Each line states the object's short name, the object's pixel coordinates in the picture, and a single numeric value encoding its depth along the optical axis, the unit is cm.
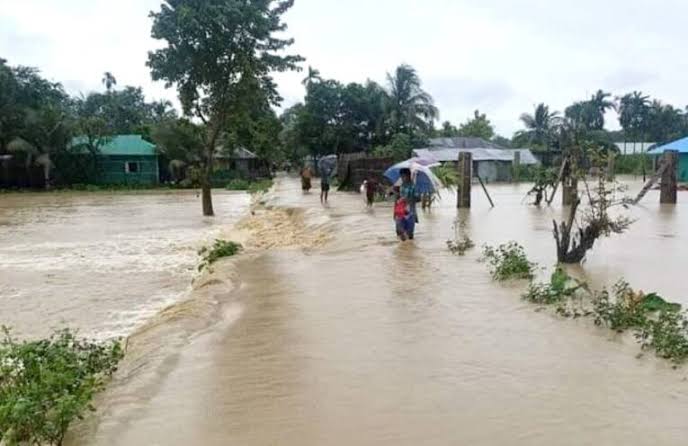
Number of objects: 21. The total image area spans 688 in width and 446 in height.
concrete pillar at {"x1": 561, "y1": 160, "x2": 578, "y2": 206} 1960
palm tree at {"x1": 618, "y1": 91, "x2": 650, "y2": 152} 7275
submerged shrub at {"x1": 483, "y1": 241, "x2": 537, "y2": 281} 875
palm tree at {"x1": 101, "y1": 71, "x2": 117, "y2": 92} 8506
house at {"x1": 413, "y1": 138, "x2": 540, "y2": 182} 4800
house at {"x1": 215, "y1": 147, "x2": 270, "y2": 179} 5000
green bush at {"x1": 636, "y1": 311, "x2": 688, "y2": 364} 530
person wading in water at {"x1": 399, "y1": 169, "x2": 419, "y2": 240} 1263
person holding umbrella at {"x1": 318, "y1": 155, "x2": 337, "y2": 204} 2533
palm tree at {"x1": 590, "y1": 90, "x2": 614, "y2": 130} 6919
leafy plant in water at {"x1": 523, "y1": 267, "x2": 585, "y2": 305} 736
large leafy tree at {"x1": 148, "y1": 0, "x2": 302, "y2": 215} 2214
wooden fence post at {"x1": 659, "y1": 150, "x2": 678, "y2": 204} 2148
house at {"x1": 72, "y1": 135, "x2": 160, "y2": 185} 4597
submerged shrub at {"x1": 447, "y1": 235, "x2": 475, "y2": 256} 1115
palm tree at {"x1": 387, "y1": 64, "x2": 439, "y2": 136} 4744
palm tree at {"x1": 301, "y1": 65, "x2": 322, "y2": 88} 5121
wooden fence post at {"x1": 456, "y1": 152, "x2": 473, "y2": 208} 1986
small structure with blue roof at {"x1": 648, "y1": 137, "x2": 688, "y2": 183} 3753
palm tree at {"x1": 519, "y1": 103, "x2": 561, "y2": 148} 5875
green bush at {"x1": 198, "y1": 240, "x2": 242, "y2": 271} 1262
